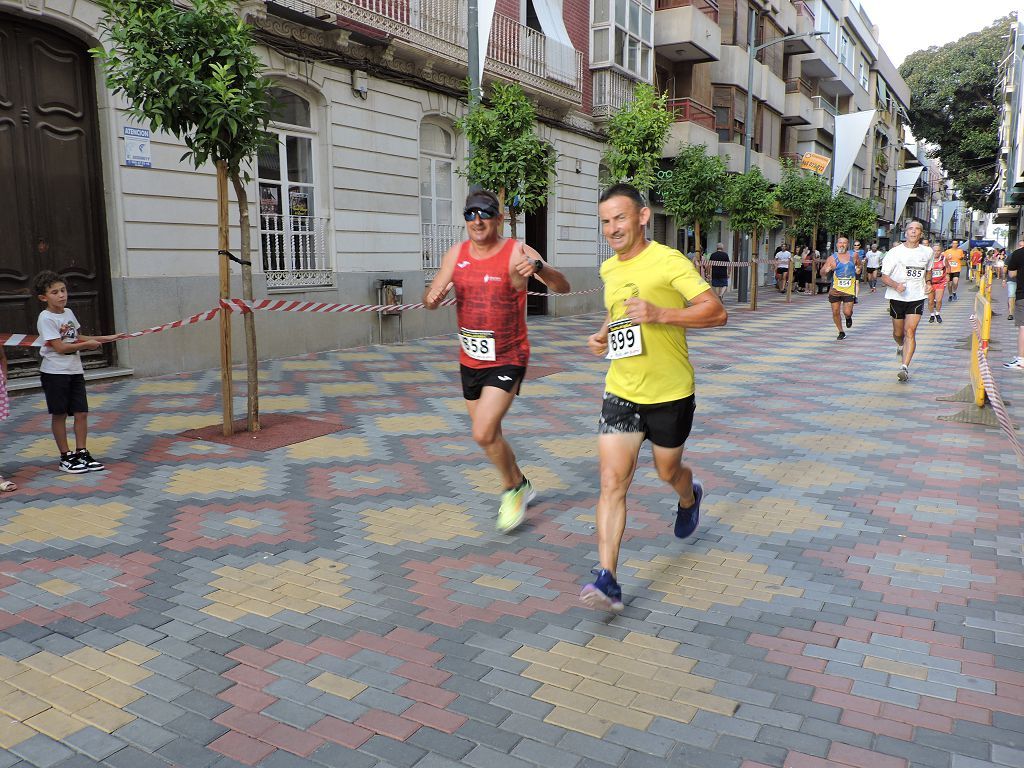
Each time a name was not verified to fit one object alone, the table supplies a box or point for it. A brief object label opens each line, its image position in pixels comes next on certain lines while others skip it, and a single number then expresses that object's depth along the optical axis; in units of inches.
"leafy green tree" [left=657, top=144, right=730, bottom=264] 799.7
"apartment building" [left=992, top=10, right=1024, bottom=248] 1180.5
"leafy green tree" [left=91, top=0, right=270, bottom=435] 236.8
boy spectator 221.3
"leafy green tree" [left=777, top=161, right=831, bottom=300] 1083.3
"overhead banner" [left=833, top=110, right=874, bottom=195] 1269.7
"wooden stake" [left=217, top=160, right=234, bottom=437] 265.3
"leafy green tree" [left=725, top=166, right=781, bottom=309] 889.5
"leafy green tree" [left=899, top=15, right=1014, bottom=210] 2033.7
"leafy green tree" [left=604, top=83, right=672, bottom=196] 604.7
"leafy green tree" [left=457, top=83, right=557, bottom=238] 426.3
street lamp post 981.2
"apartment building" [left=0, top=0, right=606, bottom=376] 362.3
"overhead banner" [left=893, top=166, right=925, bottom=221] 1837.4
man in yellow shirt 138.6
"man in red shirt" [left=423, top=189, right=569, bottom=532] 177.9
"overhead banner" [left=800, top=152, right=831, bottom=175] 1175.0
